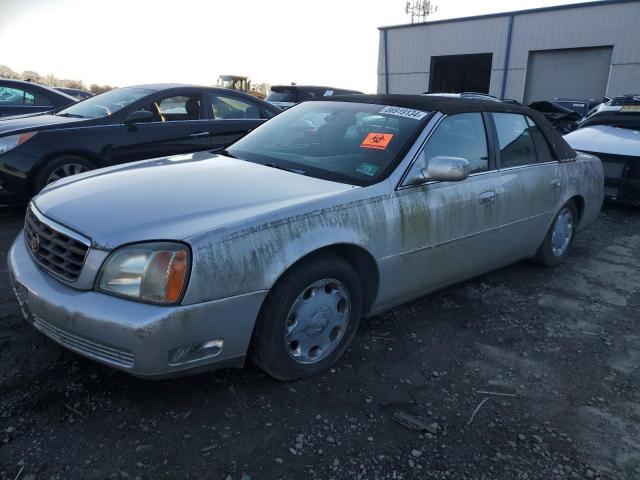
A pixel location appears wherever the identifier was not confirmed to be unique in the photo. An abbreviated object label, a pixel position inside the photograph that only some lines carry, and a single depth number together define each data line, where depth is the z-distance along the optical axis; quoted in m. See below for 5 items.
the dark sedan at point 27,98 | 7.68
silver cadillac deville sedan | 2.22
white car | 6.84
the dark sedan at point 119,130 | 5.25
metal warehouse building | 20.97
